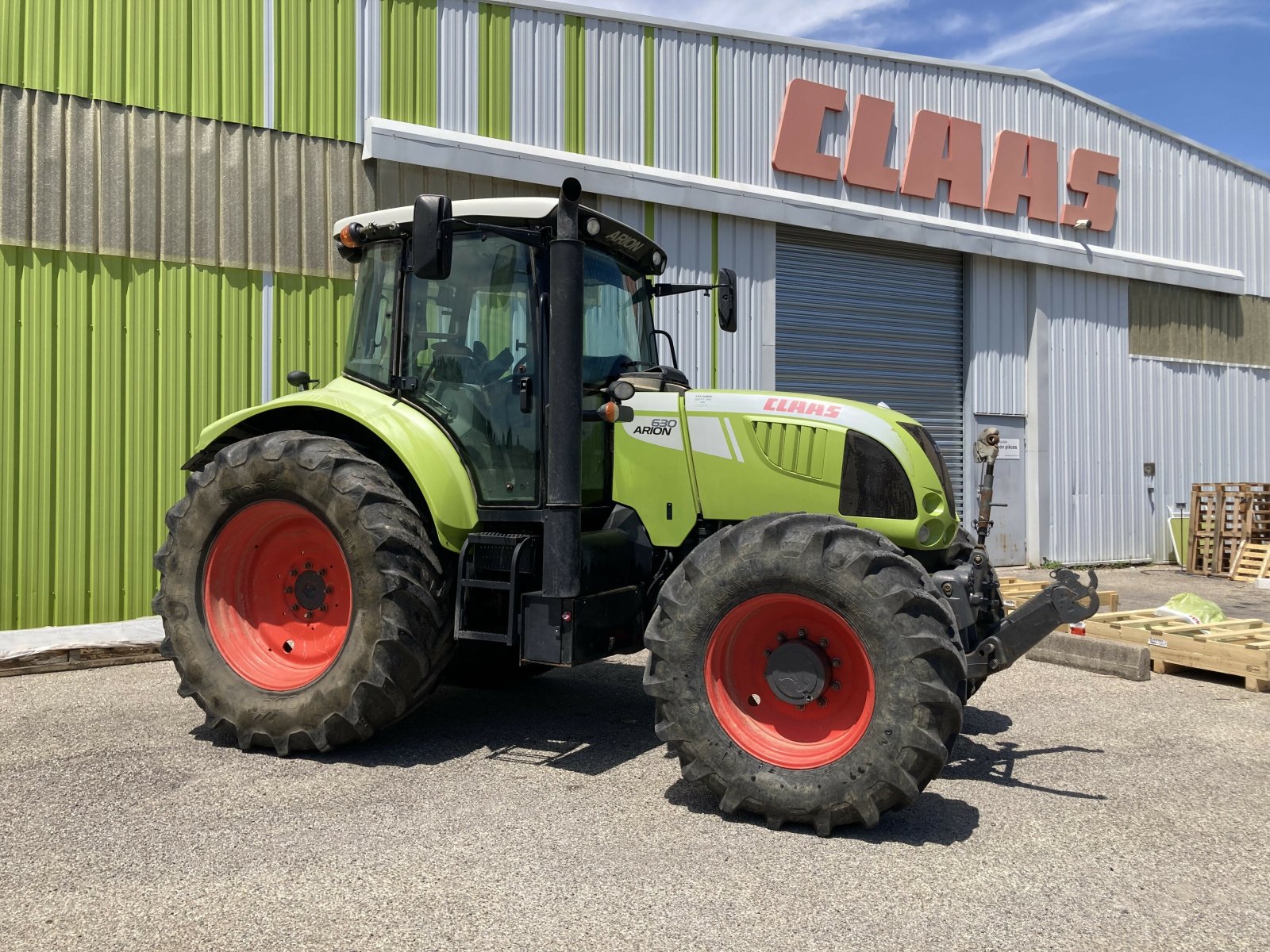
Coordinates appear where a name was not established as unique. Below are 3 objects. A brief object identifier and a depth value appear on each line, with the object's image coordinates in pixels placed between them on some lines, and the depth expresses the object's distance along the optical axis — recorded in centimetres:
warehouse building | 835
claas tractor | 421
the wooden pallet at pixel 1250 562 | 1448
